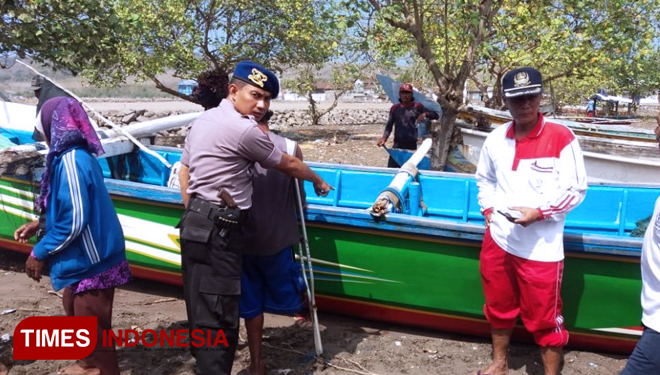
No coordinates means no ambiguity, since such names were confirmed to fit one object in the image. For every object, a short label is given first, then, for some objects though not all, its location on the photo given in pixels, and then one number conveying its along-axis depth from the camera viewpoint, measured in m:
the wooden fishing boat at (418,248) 3.88
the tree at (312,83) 20.11
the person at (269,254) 3.52
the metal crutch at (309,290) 3.83
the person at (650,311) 2.39
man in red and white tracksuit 3.16
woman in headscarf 2.98
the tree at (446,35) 6.48
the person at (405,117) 8.14
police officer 3.07
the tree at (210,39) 13.68
